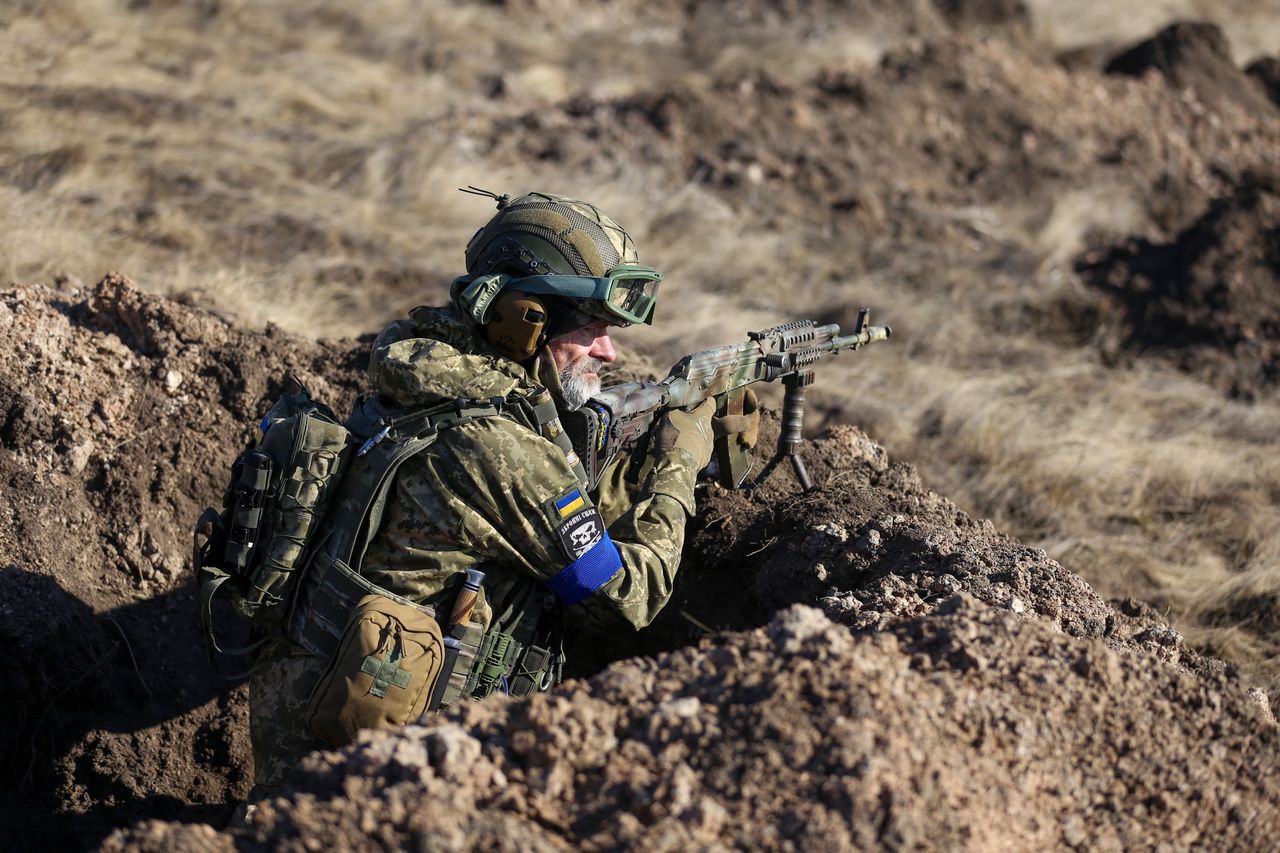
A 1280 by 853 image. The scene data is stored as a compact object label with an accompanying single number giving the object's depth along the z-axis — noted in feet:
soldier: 20.81
